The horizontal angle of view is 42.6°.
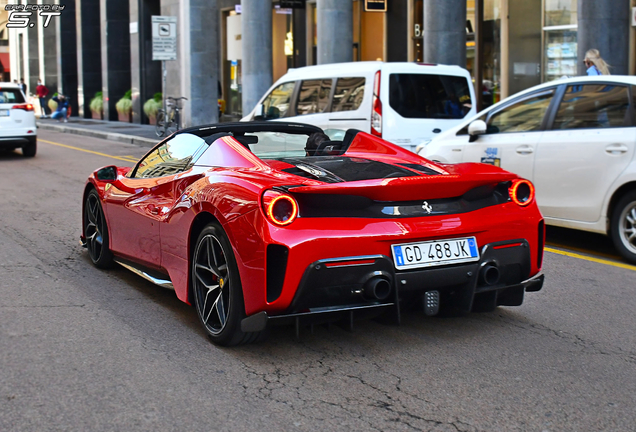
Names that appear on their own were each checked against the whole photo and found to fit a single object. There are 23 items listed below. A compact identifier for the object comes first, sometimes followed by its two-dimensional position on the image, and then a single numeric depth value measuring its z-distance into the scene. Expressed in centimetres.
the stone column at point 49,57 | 4633
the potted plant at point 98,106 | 3822
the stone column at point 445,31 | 1836
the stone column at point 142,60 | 3297
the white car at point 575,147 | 712
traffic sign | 2372
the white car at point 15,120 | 1788
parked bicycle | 2584
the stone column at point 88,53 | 4006
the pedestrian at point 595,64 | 1140
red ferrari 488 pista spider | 409
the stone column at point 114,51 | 3631
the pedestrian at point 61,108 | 3697
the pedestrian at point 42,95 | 4081
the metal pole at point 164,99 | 2388
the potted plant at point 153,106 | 3159
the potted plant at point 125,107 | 3488
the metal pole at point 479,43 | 2017
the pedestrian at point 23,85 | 4942
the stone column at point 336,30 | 2078
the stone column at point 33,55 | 5125
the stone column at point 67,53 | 4334
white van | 1162
